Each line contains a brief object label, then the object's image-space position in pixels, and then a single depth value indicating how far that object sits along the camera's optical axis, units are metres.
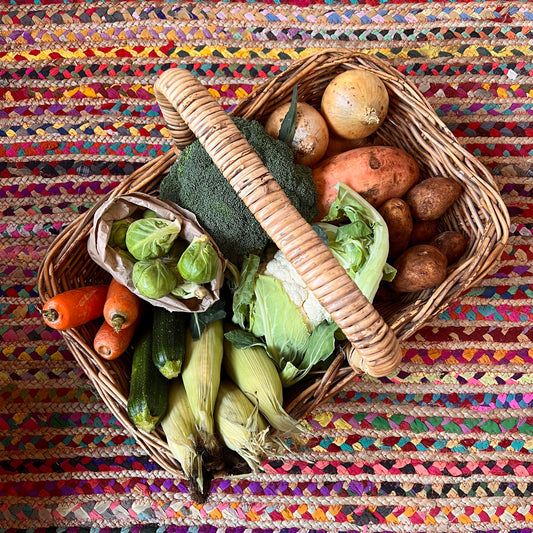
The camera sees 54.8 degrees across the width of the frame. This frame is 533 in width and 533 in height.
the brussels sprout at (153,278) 0.74
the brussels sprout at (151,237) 0.75
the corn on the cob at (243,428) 0.76
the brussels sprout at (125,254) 0.79
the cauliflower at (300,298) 0.83
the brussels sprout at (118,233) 0.79
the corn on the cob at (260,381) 0.78
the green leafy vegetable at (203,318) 0.82
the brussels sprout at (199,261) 0.74
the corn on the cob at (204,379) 0.77
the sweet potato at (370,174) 0.89
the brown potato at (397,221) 0.88
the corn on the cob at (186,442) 0.74
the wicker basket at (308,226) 0.63
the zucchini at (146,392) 0.75
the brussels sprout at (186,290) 0.77
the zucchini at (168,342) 0.78
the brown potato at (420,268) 0.83
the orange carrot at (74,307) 0.78
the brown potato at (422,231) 0.94
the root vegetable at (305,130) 0.90
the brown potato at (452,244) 0.89
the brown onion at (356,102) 0.89
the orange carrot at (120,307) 0.78
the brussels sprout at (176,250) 0.79
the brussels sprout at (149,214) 0.80
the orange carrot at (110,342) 0.79
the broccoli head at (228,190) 0.82
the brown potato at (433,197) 0.89
